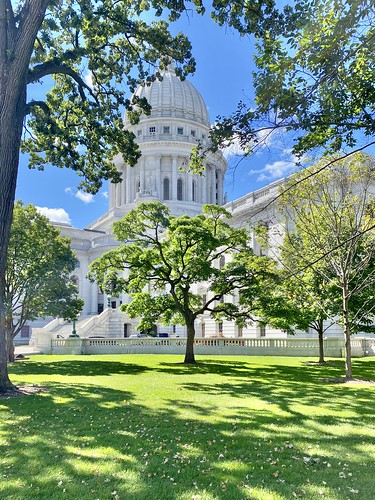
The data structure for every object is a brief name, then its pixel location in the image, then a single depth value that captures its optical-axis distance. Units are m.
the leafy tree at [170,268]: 24.05
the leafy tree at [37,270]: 27.64
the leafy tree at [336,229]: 15.60
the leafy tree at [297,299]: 18.91
